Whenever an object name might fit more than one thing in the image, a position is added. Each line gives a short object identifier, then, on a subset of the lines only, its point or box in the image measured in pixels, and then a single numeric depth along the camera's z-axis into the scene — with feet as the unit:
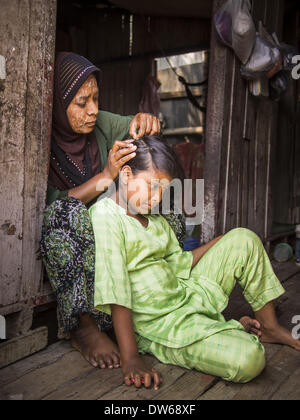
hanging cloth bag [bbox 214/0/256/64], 9.53
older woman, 5.92
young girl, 5.28
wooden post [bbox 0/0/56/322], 5.56
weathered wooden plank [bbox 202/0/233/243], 10.22
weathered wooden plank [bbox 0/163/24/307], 5.65
